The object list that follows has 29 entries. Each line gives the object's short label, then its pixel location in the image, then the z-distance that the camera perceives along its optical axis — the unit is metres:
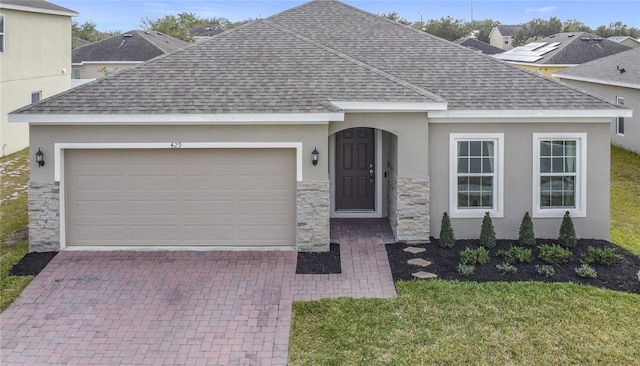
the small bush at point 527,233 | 11.37
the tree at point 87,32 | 67.19
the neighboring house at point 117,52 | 33.81
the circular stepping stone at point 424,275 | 9.66
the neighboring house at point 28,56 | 20.30
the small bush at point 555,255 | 10.38
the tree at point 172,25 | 52.88
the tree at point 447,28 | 83.19
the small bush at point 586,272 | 9.57
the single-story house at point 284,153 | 10.91
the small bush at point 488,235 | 11.24
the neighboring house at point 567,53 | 35.56
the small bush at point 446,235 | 11.27
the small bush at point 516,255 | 10.37
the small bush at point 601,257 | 10.26
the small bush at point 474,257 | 10.29
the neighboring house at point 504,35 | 76.69
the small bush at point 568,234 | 11.25
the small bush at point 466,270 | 9.72
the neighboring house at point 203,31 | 57.69
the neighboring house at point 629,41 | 48.31
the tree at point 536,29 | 76.75
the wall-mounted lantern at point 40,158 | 10.87
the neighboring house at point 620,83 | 21.42
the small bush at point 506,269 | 9.80
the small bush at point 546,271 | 9.69
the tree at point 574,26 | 80.31
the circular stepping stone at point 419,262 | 10.30
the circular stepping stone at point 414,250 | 11.03
